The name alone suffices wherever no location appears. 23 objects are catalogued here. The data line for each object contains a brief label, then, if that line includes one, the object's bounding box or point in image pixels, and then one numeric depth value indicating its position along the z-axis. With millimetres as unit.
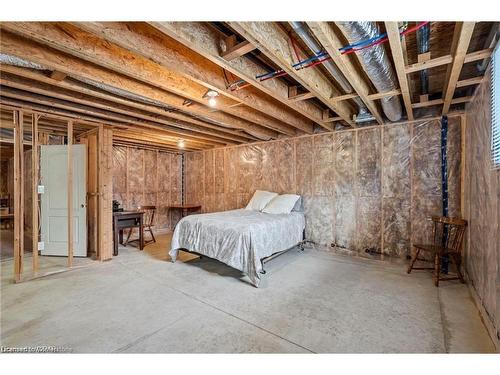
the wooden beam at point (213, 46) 1577
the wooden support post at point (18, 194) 2996
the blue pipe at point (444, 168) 3295
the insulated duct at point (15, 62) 1998
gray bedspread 2975
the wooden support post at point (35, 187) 3163
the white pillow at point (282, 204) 4285
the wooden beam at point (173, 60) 1661
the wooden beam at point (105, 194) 3875
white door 3850
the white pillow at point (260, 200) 4621
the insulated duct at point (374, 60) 1559
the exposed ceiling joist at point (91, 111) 2725
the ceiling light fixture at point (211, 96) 2721
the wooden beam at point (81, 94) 2253
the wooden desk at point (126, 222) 4230
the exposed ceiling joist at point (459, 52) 1482
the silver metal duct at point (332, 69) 1642
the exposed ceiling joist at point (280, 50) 1564
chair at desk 6276
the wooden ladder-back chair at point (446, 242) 2832
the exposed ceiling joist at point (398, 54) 1472
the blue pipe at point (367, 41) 1660
